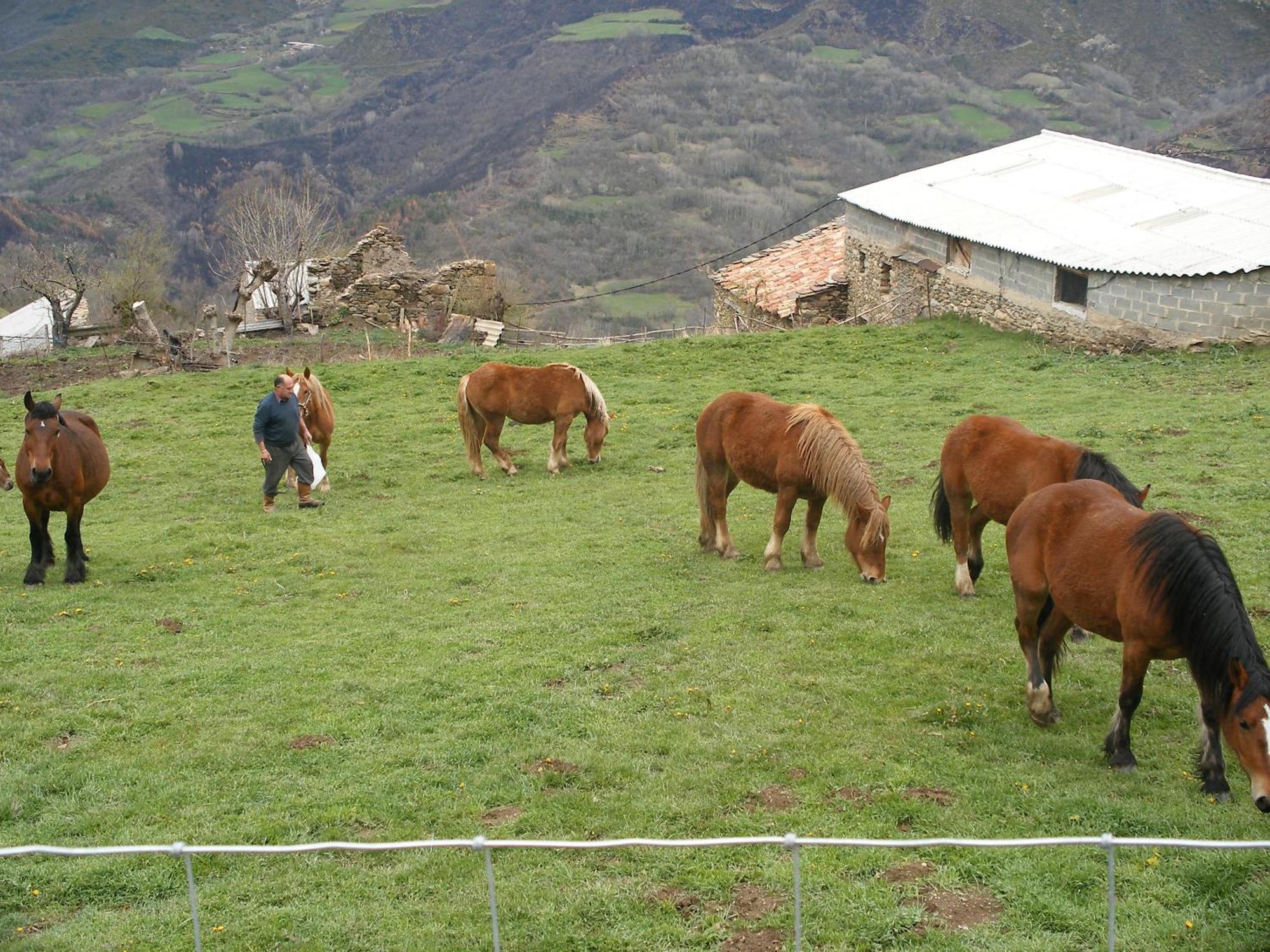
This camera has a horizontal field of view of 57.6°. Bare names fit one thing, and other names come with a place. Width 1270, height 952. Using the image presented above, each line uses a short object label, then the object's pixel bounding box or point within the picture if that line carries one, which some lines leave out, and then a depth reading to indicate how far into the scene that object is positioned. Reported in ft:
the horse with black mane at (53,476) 39.04
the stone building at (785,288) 107.14
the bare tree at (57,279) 104.73
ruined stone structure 101.65
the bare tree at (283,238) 106.42
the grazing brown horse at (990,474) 30.58
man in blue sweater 47.96
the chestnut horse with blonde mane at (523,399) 55.31
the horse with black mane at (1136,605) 20.39
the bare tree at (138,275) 114.01
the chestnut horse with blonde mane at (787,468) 36.55
